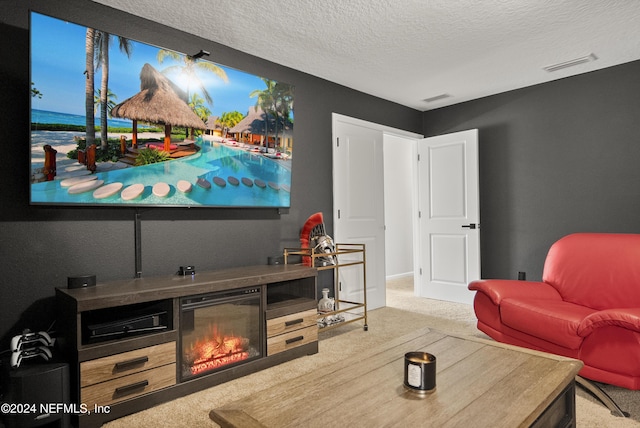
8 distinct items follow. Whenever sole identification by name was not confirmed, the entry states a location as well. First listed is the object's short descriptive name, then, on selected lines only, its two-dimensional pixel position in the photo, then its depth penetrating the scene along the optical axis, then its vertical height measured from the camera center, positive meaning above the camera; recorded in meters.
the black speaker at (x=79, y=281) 2.17 -0.38
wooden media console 1.91 -0.70
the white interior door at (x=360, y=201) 4.07 +0.14
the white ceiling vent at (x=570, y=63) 3.52 +1.44
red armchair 2.10 -0.65
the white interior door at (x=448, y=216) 4.54 -0.04
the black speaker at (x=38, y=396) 1.74 -0.84
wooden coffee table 1.16 -0.64
